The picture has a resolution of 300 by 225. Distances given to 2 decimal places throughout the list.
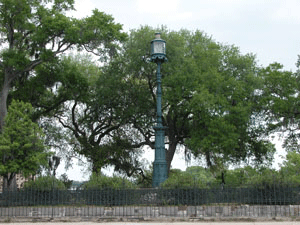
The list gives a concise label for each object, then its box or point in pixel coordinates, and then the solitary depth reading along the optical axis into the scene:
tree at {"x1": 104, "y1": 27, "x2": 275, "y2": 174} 24.91
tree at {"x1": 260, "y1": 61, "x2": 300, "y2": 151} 27.11
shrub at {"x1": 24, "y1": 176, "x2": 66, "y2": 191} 15.96
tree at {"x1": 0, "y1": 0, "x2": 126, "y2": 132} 24.77
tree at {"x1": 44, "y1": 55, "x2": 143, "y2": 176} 28.50
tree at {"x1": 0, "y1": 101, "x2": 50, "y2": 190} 18.34
